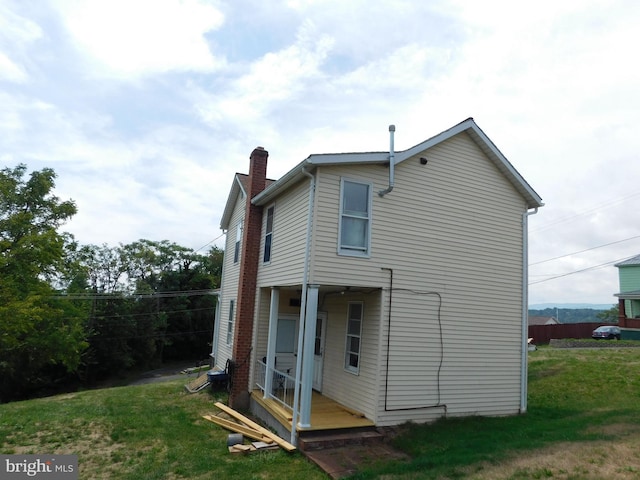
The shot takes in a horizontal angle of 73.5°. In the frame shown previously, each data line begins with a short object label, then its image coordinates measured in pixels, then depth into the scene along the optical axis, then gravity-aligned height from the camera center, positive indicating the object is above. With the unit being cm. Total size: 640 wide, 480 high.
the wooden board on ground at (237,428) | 905 -296
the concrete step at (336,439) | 810 -260
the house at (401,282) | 912 +57
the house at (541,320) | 5826 -49
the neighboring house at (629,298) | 2694 +154
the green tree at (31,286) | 1966 -15
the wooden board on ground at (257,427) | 821 -289
